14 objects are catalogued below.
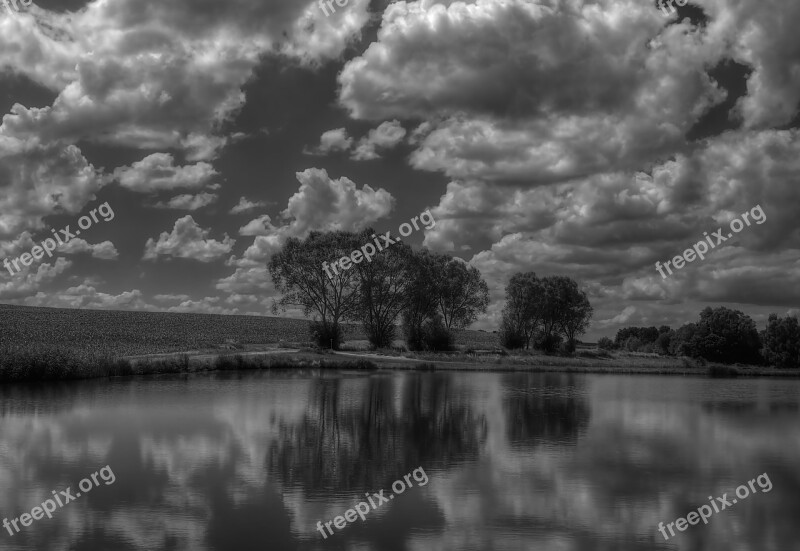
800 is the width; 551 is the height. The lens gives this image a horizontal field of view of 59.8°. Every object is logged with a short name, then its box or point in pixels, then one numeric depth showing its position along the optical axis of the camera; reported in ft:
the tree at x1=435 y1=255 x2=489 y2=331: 325.83
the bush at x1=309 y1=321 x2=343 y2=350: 247.50
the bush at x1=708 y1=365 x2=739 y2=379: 223.30
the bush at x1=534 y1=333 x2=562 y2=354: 337.66
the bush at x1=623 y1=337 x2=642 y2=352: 590.26
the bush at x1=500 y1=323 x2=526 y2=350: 330.54
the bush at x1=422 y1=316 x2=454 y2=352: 274.16
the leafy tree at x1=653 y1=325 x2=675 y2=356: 507.30
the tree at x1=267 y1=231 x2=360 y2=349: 249.75
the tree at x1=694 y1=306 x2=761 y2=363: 309.42
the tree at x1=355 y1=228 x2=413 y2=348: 258.57
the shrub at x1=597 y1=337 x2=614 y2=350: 556.51
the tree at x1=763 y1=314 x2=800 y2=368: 315.37
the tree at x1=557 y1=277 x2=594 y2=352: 386.52
